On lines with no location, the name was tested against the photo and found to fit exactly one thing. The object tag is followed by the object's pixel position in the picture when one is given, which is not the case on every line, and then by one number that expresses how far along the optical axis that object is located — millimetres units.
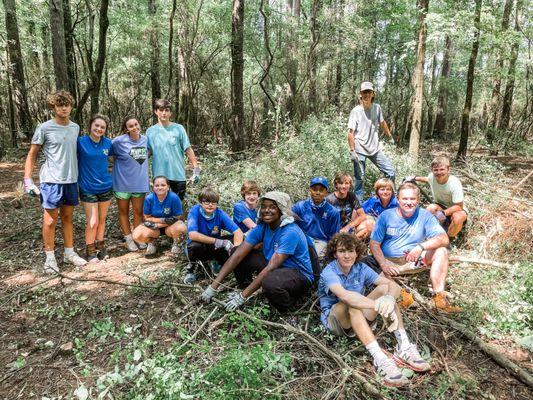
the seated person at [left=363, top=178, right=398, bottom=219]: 4660
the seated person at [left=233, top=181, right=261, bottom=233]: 4668
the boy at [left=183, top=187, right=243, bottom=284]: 4355
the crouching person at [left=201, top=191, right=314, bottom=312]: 3549
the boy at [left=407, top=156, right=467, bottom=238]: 4891
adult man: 3963
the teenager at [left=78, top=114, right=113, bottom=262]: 4645
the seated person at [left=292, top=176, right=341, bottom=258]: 4406
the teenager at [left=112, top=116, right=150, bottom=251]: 4930
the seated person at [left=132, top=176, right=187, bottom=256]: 4934
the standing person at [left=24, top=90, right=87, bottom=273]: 4279
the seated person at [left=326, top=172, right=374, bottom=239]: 4707
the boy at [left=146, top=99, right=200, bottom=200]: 5125
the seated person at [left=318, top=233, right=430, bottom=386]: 3102
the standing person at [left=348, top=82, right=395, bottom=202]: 6035
